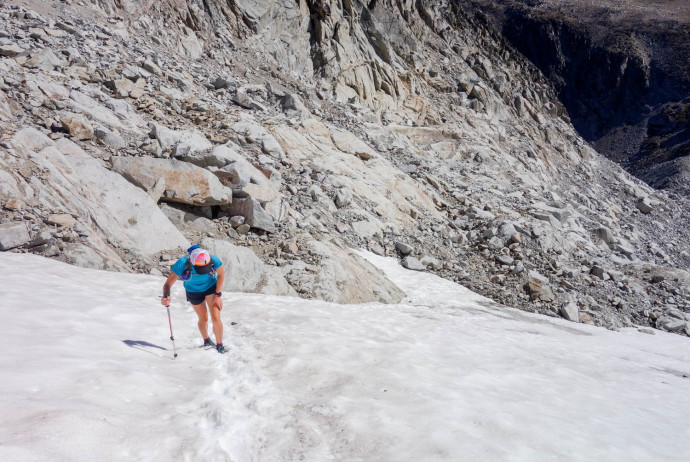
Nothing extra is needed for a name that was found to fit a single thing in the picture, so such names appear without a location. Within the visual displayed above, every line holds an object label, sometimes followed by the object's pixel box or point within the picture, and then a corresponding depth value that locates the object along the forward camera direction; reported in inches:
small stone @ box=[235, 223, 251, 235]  412.2
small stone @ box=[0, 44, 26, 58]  451.8
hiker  201.0
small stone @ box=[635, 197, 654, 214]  1457.9
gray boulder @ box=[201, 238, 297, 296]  346.8
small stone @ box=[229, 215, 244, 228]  415.2
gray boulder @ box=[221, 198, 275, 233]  418.9
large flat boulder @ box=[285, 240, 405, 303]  384.2
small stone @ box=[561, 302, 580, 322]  512.4
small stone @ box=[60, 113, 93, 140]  389.1
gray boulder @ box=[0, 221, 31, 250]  259.8
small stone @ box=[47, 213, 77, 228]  284.0
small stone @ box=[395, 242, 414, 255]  578.2
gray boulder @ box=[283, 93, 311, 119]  776.6
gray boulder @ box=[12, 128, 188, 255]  308.8
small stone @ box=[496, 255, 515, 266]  602.9
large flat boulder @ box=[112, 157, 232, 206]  383.9
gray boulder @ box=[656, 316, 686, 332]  556.7
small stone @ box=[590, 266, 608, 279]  632.0
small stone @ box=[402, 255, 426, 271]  552.4
